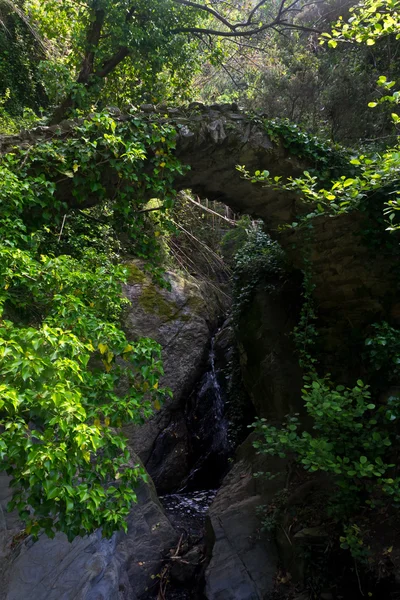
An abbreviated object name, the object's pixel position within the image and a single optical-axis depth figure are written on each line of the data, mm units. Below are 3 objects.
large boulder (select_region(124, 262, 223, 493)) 6906
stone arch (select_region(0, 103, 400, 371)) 5055
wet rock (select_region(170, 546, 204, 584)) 4605
